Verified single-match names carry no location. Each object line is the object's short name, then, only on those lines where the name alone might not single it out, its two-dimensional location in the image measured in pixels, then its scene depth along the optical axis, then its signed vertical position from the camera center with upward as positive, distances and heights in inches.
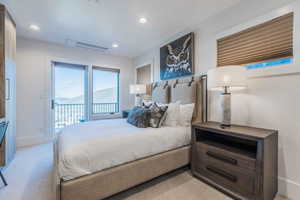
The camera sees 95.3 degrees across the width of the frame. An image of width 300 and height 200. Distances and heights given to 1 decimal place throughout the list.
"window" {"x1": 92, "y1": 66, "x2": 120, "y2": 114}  172.1 +15.3
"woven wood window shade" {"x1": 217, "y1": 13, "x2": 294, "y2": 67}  63.4 +29.9
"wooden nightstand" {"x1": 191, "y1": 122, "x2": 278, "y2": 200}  54.1 -28.4
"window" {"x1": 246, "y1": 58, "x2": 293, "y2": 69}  63.5 +17.9
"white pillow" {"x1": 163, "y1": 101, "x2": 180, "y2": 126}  86.8 -11.1
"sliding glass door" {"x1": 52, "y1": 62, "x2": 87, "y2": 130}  151.0 +17.6
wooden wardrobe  85.4 +11.4
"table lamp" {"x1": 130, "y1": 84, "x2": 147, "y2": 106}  151.0 +10.5
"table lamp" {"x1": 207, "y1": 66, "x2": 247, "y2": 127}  67.5 +9.3
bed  48.7 -25.4
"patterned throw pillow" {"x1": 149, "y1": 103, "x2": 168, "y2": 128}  81.6 -10.3
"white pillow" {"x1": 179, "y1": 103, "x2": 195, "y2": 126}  89.3 -10.7
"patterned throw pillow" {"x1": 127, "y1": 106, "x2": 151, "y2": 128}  81.0 -11.8
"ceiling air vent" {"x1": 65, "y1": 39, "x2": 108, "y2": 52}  137.0 +56.4
